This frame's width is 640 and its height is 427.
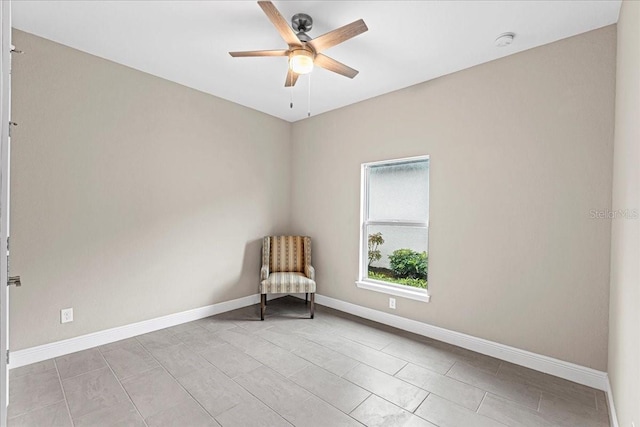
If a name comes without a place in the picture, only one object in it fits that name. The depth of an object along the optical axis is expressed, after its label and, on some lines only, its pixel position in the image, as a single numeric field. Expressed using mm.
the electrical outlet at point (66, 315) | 2619
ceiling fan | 1922
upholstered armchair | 3715
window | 3324
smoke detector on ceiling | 2322
